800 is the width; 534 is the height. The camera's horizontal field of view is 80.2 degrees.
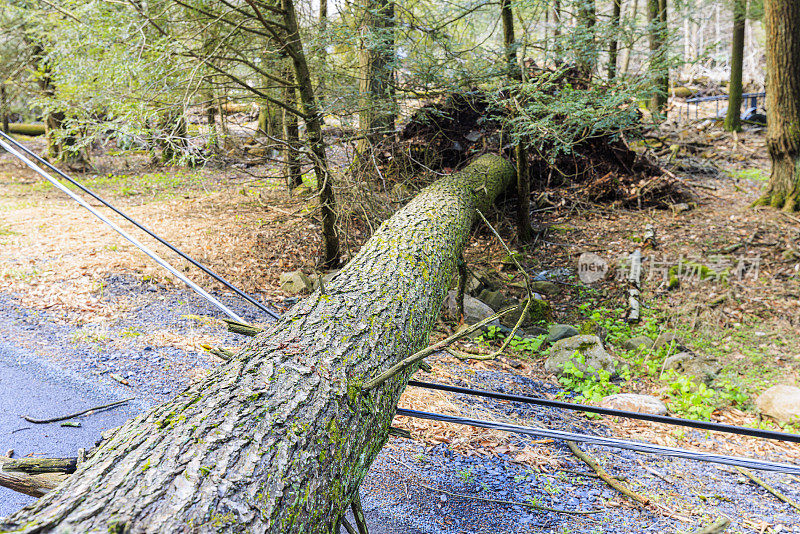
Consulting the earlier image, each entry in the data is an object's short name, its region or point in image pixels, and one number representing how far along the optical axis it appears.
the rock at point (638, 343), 5.13
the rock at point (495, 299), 5.61
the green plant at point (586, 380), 4.21
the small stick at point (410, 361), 1.67
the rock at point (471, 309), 5.19
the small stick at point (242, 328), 2.19
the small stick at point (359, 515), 1.73
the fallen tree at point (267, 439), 1.17
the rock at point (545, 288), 6.32
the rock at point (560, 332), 5.21
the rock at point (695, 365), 4.55
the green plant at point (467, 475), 2.69
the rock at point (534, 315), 5.55
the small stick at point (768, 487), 2.84
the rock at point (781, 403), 4.00
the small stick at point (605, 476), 2.65
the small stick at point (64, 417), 2.74
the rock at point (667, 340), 5.10
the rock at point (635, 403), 3.83
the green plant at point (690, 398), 4.03
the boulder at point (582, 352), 4.65
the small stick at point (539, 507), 2.46
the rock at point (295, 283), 5.56
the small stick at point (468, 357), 2.03
